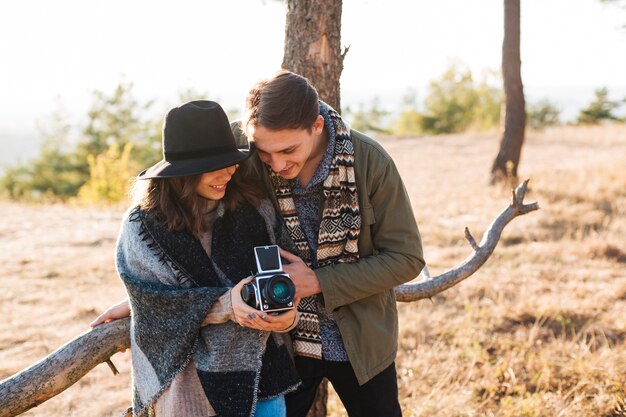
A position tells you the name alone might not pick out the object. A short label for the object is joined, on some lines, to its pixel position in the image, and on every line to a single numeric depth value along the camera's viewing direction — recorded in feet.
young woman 6.46
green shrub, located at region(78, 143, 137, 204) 44.68
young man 6.76
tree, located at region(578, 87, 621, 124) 77.77
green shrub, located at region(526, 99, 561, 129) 88.98
